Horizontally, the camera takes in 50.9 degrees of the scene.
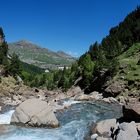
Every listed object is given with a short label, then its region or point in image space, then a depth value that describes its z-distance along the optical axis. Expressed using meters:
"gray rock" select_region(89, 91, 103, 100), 39.83
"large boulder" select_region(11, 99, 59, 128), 18.62
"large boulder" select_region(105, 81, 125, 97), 38.78
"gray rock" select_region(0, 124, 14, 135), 17.08
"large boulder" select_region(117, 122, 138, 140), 14.30
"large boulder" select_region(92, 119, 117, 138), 15.99
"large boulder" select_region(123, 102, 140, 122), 17.03
